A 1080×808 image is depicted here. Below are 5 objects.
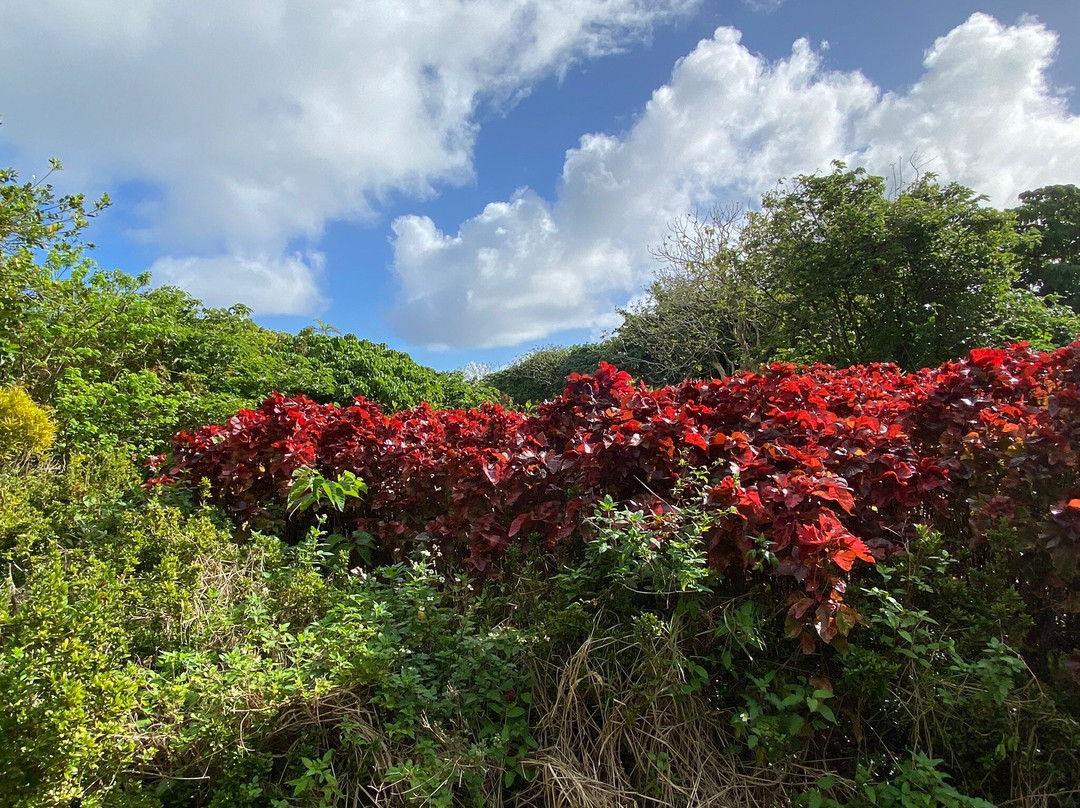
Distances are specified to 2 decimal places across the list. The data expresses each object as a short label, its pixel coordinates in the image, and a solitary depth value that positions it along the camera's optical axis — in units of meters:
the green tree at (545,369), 18.69
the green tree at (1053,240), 16.30
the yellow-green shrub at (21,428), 3.92
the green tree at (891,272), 8.71
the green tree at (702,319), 13.75
